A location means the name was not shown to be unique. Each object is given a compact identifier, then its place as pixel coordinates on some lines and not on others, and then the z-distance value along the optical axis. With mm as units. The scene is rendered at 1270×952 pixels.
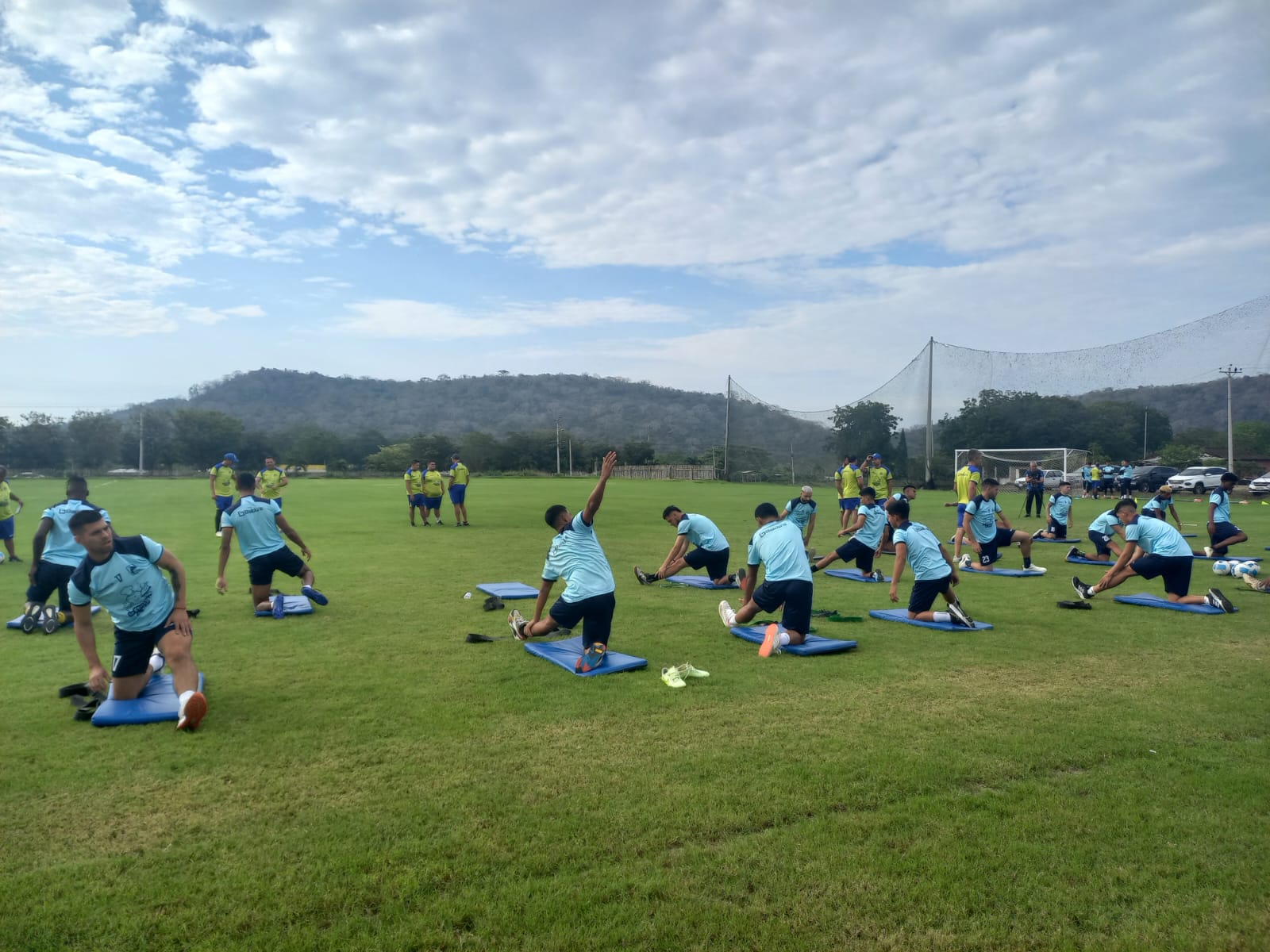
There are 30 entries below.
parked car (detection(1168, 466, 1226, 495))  36500
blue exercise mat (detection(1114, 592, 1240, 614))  9898
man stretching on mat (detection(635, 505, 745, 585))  10953
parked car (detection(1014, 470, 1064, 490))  38512
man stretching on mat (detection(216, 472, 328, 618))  9586
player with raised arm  7422
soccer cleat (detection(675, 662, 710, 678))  6812
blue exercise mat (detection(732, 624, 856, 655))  7754
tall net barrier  38969
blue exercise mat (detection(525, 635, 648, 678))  7066
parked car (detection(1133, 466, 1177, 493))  38875
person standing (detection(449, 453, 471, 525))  21688
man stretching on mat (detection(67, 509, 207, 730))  5684
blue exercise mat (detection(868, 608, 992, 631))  8977
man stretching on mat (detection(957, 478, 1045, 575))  13695
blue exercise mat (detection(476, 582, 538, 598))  10703
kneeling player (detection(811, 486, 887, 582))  12469
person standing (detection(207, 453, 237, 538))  18766
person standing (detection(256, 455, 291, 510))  18469
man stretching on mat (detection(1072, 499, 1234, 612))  10141
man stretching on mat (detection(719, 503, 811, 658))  7945
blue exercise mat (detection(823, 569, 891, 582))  12773
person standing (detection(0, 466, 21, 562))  13672
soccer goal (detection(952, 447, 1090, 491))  42969
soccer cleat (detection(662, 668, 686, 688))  6590
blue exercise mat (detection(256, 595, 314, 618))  9516
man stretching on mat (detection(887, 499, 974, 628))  9102
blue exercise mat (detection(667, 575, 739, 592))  11867
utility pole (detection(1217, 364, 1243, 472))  38906
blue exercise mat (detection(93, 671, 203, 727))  5539
